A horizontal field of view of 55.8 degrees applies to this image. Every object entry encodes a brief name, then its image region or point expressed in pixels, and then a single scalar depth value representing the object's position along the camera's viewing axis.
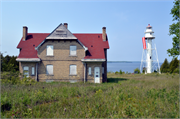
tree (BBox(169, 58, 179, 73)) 43.76
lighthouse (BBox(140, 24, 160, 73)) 46.53
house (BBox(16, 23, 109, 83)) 22.66
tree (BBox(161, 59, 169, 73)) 49.28
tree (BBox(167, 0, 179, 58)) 14.81
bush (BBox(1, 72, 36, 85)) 14.33
